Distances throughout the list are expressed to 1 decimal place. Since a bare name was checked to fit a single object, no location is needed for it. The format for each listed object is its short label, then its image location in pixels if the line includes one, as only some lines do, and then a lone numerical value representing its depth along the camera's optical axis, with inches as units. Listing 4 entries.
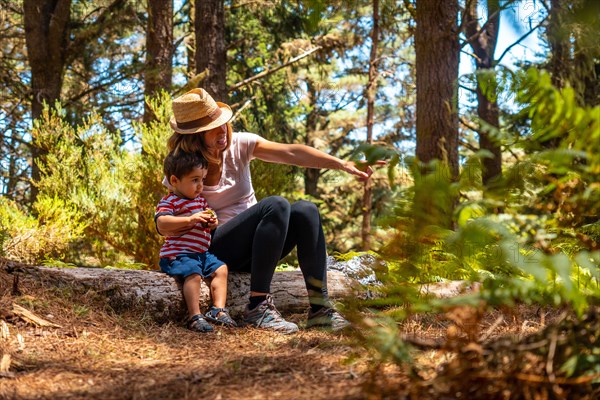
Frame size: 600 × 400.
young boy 132.4
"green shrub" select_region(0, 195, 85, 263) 250.7
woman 134.7
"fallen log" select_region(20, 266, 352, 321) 131.0
